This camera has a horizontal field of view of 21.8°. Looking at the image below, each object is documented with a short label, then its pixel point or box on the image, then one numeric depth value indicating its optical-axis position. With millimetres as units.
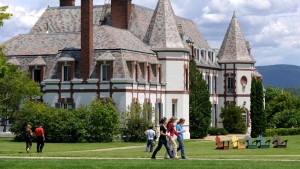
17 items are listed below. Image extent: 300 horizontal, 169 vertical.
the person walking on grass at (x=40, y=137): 48031
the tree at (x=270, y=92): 142125
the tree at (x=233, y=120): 91312
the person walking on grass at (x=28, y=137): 48575
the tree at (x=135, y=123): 66562
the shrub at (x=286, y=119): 96125
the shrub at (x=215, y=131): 86938
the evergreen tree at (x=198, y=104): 79375
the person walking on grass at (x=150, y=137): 51094
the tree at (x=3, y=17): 44500
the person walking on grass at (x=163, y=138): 38375
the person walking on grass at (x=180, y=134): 38975
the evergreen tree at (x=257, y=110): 82438
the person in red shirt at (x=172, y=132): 38991
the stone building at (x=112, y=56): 68000
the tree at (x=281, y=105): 115500
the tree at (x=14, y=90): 59969
